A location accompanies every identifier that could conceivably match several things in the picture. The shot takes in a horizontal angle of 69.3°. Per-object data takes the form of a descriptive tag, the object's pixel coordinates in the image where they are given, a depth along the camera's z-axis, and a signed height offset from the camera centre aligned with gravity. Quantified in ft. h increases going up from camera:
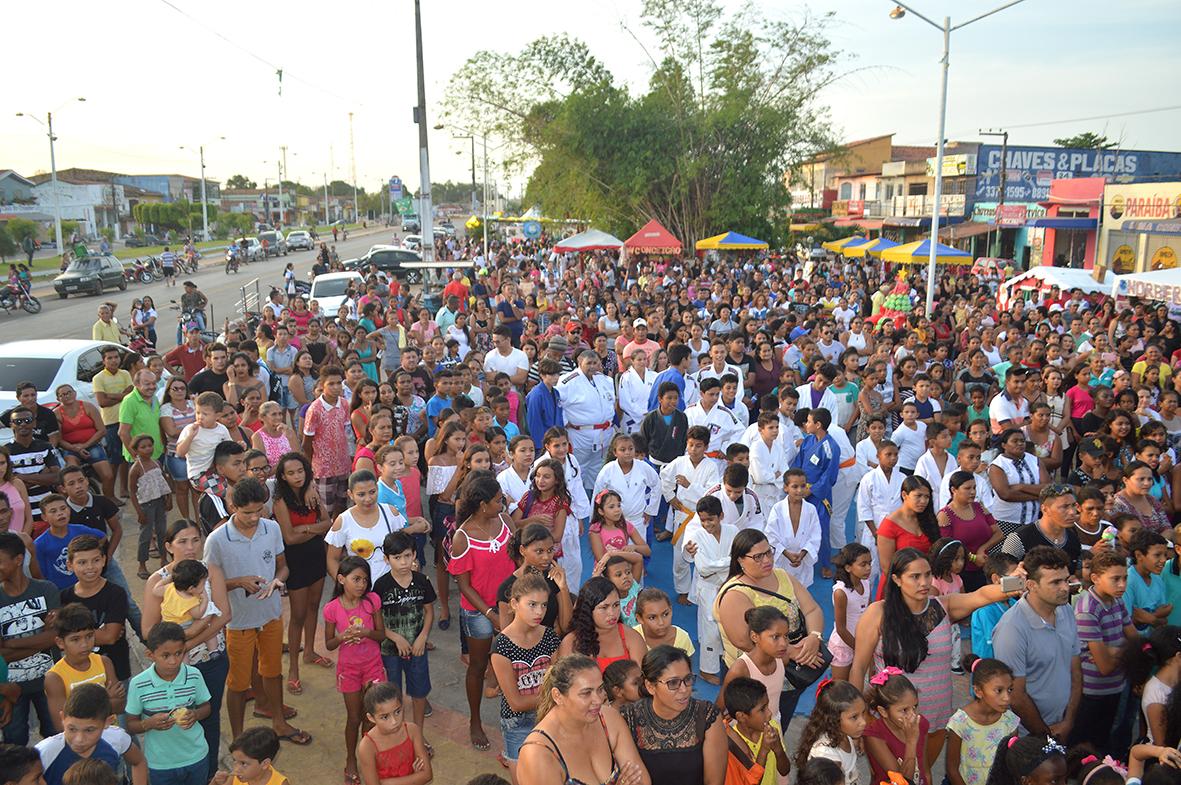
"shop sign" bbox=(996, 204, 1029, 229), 111.86 +3.19
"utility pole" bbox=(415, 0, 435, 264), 65.10 +5.82
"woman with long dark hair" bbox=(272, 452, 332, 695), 19.30 -6.72
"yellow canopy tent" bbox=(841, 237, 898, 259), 87.76 -0.80
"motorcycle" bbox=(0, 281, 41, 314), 93.52 -6.61
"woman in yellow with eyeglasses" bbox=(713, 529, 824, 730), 14.64 -6.24
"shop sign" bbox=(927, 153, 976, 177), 138.31 +11.92
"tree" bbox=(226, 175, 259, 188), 501.52 +33.52
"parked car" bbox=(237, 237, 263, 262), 168.04 -2.01
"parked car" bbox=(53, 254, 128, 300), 108.17 -4.83
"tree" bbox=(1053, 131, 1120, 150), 174.29 +20.09
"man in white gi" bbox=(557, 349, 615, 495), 28.32 -5.59
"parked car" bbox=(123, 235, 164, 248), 220.45 -0.48
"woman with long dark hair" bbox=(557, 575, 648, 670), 14.30 -6.61
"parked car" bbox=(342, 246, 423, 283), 104.53 -2.76
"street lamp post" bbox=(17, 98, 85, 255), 143.13 +13.21
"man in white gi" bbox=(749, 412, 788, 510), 23.54 -5.97
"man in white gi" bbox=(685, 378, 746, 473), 26.48 -5.52
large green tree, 95.20 +12.64
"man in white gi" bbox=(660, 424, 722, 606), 22.75 -6.41
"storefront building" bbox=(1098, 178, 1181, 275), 85.25 +1.20
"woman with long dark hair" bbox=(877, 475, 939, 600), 18.71 -6.25
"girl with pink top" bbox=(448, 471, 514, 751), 17.34 -6.58
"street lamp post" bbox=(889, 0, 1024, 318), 56.70 +8.59
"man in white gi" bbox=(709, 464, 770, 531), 20.17 -6.19
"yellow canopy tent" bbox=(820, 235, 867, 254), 100.68 -0.54
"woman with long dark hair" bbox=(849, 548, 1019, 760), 14.51 -6.71
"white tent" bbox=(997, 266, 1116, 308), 60.54 -3.00
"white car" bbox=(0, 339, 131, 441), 32.53 -4.91
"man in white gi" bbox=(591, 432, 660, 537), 21.80 -6.18
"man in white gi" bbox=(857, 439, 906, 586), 21.97 -6.46
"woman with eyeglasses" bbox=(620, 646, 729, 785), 11.91 -6.84
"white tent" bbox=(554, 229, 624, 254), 75.10 -0.32
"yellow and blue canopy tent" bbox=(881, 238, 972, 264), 69.31 -1.21
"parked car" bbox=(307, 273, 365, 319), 70.05 -3.78
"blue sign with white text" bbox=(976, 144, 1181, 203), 125.90 +10.69
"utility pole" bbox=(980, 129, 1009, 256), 121.99 +10.24
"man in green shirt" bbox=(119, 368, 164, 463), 26.61 -5.45
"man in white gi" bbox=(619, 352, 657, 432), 30.53 -5.53
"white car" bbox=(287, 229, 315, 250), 200.54 -0.42
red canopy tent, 76.59 -0.24
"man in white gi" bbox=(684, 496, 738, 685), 18.80 -7.14
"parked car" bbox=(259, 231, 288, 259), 179.74 -1.05
